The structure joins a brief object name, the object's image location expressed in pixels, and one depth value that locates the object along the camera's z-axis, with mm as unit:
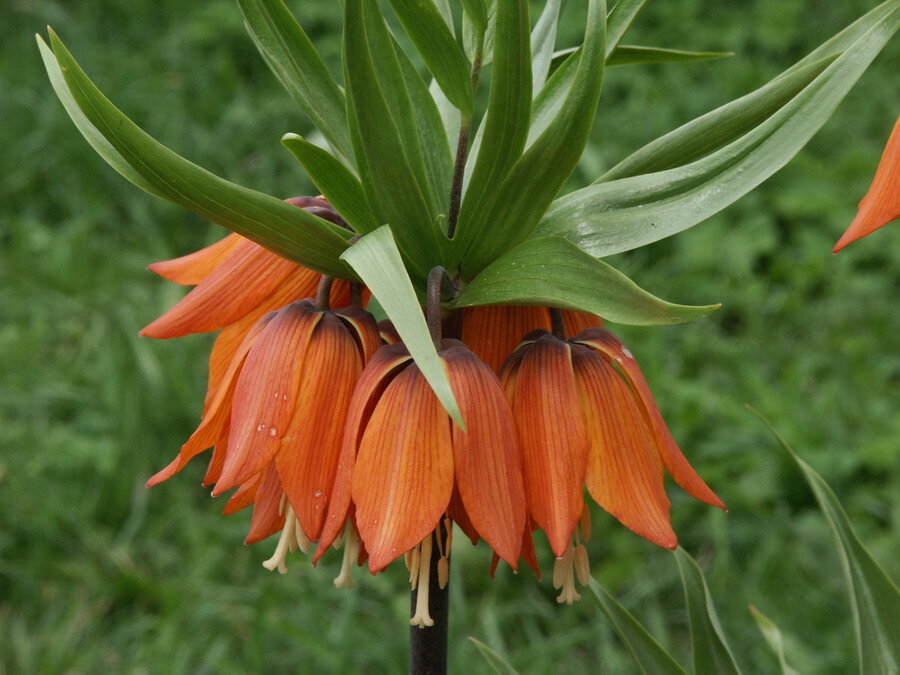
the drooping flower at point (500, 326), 676
